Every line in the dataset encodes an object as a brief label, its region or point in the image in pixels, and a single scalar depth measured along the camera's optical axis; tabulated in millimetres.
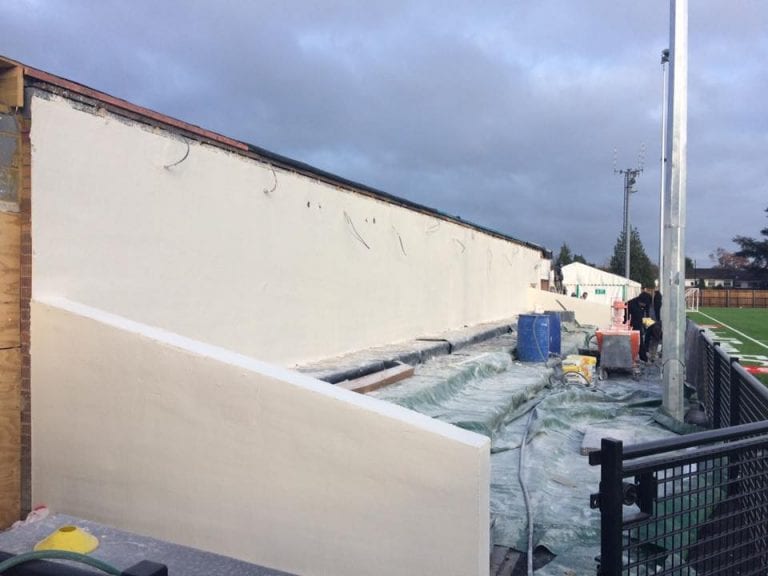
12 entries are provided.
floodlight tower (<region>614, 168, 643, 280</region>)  43906
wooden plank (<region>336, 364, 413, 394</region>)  7809
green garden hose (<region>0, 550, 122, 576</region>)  1471
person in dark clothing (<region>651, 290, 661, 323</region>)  15750
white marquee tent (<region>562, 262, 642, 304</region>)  44250
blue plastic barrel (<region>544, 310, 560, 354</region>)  14533
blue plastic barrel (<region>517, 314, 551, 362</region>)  13133
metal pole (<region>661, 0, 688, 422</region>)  8703
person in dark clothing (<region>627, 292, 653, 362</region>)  15375
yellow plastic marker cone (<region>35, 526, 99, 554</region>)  3662
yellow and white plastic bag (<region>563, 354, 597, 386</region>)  11422
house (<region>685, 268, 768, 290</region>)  96431
